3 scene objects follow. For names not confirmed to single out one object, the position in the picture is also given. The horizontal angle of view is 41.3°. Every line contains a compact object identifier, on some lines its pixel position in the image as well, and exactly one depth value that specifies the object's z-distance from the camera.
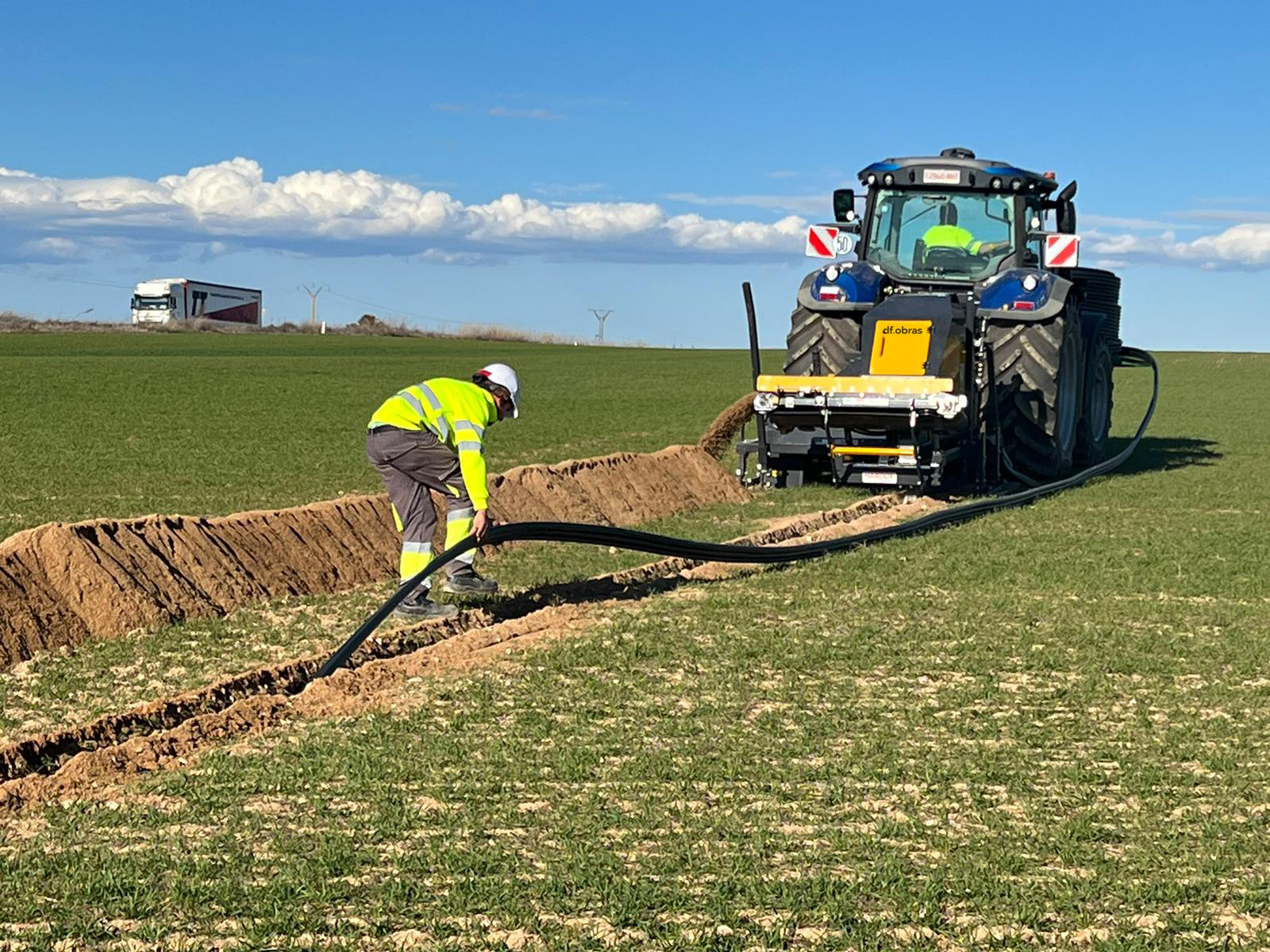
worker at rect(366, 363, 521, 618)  9.02
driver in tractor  15.73
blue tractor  13.69
